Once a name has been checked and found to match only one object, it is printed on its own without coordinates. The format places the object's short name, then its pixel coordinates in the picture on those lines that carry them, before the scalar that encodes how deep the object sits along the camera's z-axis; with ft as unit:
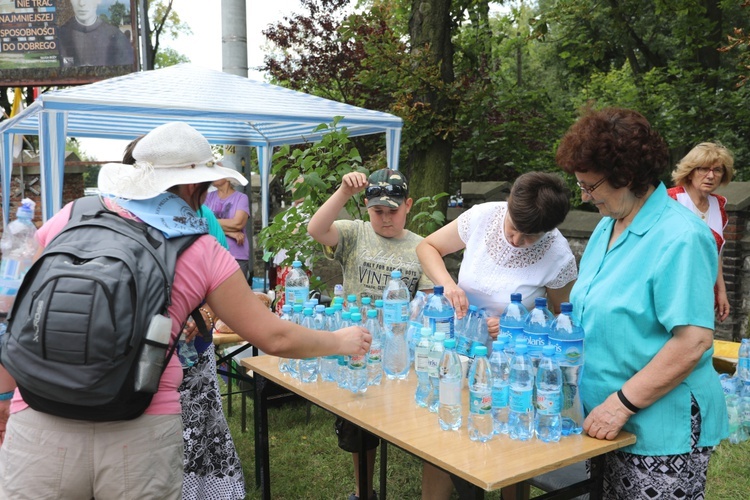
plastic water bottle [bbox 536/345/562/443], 6.18
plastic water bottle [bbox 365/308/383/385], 8.11
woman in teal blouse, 5.86
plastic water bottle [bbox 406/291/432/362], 8.41
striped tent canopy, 15.34
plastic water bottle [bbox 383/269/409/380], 8.49
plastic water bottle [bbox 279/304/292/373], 8.86
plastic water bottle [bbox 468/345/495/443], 6.26
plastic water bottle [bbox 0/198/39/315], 6.66
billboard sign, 40.73
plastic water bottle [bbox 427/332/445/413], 7.23
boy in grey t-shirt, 9.87
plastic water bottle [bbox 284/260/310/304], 10.21
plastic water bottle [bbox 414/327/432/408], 7.39
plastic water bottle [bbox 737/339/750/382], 13.19
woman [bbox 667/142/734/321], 14.26
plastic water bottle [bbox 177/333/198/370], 8.05
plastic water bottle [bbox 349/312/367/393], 7.82
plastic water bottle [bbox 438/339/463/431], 6.68
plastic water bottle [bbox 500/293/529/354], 6.93
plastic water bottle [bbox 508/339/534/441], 6.24
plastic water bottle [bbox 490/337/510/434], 6.41
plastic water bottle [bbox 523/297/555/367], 6.54
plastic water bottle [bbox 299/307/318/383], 8.47
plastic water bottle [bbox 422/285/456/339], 7.86
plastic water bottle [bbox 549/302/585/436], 6.24
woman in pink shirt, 5.02
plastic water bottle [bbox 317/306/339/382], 8.37
